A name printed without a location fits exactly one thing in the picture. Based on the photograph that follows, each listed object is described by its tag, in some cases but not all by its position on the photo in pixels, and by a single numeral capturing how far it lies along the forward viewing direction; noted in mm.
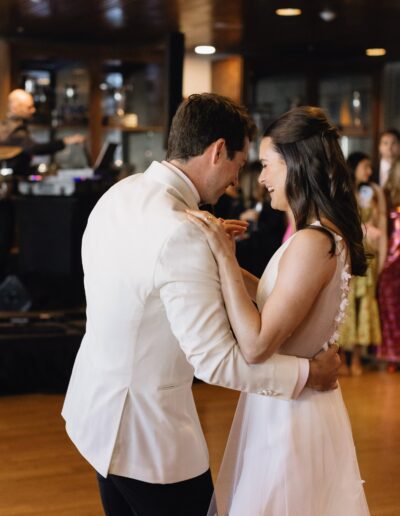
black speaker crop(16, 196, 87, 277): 7660
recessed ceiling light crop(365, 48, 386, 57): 9680
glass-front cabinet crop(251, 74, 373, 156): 10672
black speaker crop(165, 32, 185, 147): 7770
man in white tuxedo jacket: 1725
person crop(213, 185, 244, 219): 6489
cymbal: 7344
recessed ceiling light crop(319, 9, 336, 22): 7211
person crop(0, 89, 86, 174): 7434
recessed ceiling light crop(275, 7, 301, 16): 7133
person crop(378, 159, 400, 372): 6453
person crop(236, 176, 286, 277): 6887
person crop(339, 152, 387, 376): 6287
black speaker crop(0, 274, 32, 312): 7160
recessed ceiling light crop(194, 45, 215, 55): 9438
